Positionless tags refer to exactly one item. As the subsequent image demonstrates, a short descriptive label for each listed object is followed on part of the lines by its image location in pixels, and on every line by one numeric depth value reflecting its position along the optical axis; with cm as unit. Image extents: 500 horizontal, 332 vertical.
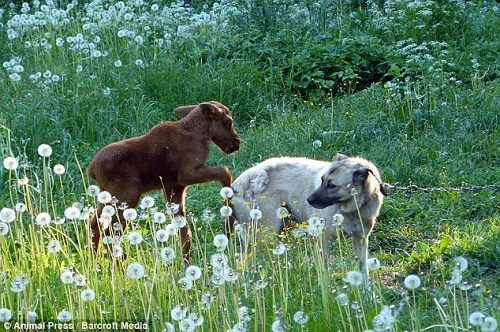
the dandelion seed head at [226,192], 1330
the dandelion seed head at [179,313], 1047
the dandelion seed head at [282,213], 1277
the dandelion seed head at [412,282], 990
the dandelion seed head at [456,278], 979
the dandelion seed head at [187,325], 1015
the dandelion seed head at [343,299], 1049
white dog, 1562
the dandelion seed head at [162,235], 1179
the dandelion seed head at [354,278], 1037
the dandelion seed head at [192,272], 1102
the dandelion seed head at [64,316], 1079
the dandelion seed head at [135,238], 1170
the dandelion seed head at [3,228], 1206
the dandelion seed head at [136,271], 1126
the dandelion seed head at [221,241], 1147
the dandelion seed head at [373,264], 1070
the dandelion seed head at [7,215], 1213
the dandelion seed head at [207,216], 1262
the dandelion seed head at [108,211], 1251
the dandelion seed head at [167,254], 1152
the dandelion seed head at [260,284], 1102
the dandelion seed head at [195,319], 1026
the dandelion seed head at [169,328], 1033
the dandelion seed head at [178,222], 1198
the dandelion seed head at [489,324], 920
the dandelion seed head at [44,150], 1306
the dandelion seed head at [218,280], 1095
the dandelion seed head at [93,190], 1297
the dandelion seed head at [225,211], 1242
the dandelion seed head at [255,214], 1258
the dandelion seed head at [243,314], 1034
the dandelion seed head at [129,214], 1247
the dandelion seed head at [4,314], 1082
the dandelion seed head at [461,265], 1003
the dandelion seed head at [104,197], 1287
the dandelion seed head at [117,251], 1211
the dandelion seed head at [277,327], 988
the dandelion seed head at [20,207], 1222
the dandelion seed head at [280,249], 1163
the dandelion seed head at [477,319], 921
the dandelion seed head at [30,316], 1079
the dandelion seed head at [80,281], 1114
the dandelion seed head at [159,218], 1220
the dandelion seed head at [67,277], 1097
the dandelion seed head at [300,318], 1030
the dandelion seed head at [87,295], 1107
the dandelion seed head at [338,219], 1252
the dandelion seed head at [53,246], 1184
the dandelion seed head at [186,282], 1097
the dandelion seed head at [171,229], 1193
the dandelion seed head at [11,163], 1268
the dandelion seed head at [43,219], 1221
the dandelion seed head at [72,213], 1218
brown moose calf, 1639
